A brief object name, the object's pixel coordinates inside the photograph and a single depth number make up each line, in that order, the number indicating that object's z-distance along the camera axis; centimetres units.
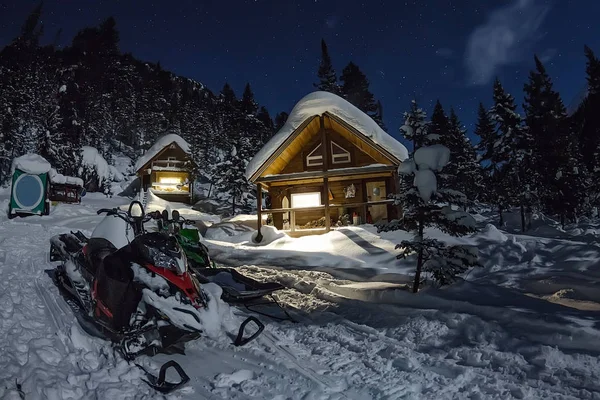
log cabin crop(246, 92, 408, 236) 1583
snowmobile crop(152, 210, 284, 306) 511
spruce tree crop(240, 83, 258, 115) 5300
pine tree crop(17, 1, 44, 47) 5703
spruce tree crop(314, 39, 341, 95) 4147
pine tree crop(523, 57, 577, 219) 2811
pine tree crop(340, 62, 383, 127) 4641
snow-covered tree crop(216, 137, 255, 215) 3334
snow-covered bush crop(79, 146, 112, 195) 3534
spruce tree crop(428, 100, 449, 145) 4280
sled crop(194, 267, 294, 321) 501
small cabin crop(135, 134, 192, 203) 3700
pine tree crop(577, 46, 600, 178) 3581
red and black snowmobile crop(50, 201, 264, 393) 308
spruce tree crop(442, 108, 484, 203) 3959
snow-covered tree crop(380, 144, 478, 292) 561
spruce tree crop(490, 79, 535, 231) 2659
